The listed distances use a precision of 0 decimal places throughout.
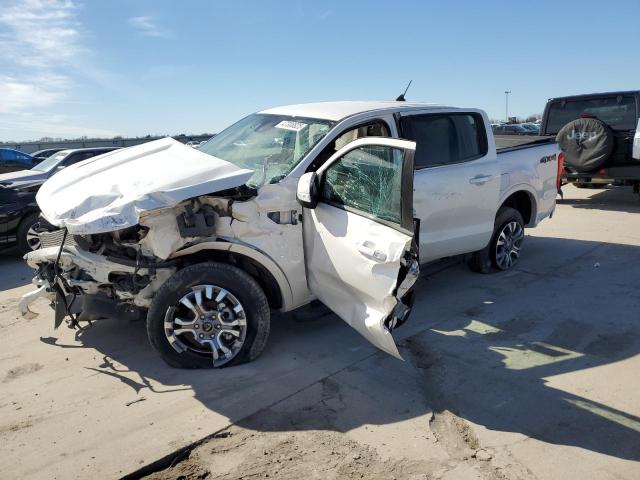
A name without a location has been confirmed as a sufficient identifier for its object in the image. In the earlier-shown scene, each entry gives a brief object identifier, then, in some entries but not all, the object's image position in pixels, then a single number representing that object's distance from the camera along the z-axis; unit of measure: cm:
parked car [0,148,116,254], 693
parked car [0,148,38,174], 1745
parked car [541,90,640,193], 923
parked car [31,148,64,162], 2213
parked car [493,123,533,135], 3027
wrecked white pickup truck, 322
